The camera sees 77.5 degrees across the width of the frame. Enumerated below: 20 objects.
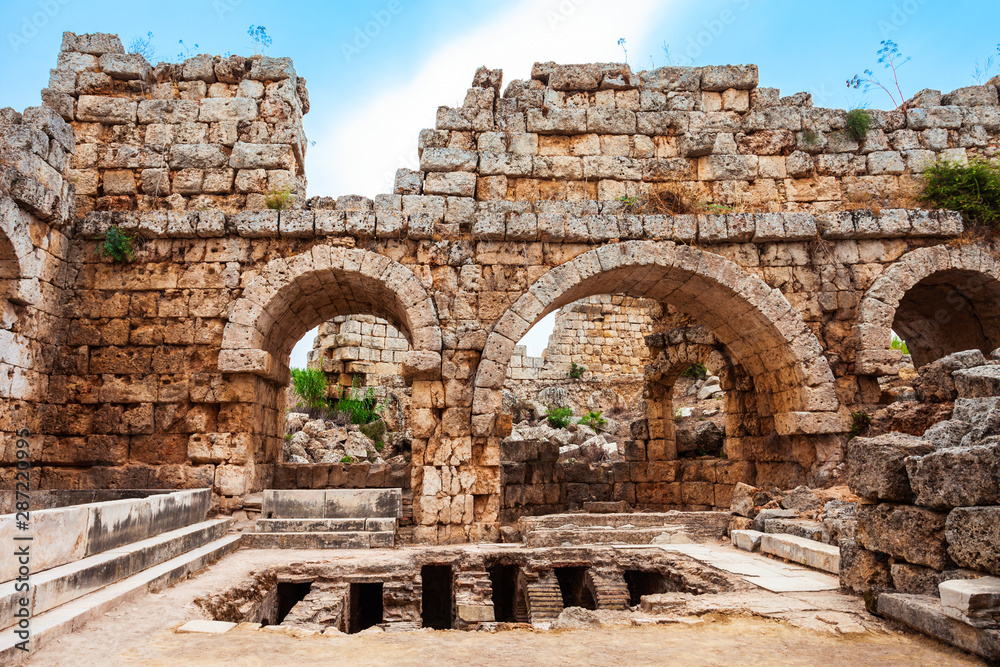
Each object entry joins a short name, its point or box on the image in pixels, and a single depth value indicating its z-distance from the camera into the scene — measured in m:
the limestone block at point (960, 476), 3.12
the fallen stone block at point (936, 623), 2.78
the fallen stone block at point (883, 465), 3.67
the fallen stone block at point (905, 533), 3.36
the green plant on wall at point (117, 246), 7.73
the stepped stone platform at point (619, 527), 6.82
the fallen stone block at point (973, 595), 2.85
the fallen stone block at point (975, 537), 2.99
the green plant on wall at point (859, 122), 8.63
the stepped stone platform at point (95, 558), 3.30
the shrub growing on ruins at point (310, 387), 13.17
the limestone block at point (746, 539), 6.20
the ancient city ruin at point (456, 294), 6.16
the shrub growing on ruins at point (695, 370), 12.61
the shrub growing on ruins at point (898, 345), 13.30
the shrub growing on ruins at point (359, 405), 13.21
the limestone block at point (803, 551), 4.92
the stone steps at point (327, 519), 6.48
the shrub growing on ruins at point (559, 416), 14.50
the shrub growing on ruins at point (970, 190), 8.06
